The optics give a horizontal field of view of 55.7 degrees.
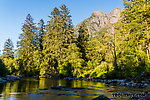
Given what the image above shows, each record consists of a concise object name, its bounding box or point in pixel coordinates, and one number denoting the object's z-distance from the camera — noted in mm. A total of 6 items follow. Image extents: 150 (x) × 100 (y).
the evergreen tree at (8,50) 47031
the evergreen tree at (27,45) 38094
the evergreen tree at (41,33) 42219
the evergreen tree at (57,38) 33531
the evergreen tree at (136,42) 20625
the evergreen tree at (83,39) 36506
